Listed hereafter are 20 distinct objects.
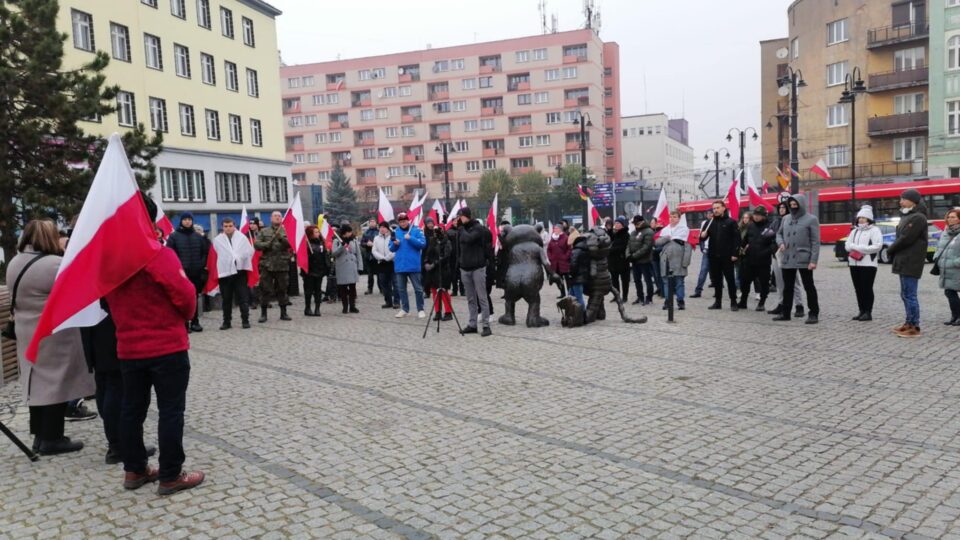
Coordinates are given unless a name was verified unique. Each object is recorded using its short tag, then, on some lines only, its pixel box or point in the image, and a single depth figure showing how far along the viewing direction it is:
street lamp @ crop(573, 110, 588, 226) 32.02
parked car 23.31
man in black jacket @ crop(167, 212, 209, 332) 11.42
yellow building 32.38
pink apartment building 81.12
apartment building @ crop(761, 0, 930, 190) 47.22
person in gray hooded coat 10.92
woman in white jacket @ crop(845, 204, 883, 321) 10.60
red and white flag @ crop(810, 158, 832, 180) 29.60
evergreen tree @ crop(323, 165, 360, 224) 63.25
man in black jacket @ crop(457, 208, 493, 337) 10.94
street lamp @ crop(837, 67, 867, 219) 25.11
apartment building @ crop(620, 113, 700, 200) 114.44
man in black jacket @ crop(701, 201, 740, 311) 12.77
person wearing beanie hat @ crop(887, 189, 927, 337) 9.77
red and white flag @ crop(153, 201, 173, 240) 12.08
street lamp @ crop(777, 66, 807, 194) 22.89
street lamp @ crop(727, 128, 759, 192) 39.44
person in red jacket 4.54
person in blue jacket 12.98
